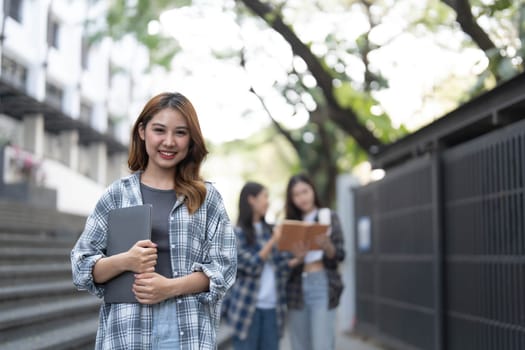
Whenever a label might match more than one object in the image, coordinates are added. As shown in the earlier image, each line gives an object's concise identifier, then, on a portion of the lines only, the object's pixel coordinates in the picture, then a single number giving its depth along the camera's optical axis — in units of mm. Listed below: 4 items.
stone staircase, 7195
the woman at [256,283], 7250
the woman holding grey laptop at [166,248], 3391
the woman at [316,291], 7199
